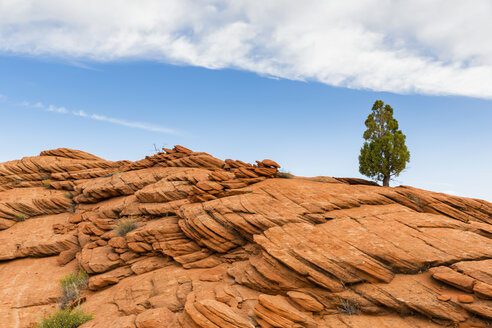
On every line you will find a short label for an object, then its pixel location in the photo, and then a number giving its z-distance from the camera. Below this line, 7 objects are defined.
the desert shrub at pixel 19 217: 22.30
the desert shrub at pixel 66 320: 10.95
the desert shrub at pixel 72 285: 13.46
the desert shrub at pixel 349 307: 9.31
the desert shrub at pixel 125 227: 16.73
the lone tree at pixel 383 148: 28.78
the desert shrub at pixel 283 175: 18.98
